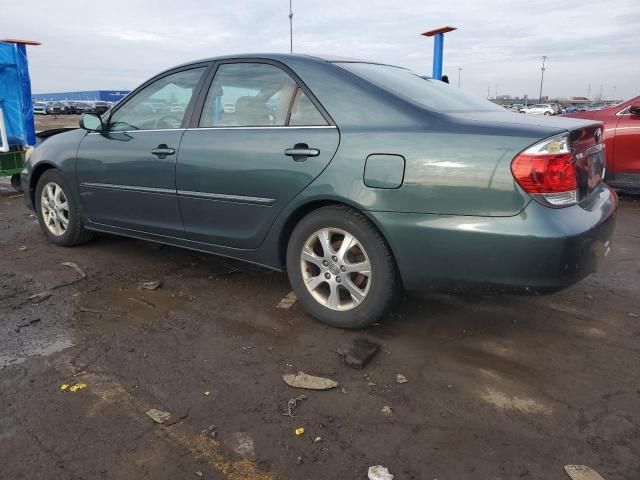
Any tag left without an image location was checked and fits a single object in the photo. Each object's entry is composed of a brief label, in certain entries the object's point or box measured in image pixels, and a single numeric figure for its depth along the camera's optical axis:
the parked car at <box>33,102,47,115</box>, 53.19
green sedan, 2.53
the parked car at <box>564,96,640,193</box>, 6.91
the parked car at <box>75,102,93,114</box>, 54.37
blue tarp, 8.59
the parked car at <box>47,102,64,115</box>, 52.97
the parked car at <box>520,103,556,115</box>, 48.82
